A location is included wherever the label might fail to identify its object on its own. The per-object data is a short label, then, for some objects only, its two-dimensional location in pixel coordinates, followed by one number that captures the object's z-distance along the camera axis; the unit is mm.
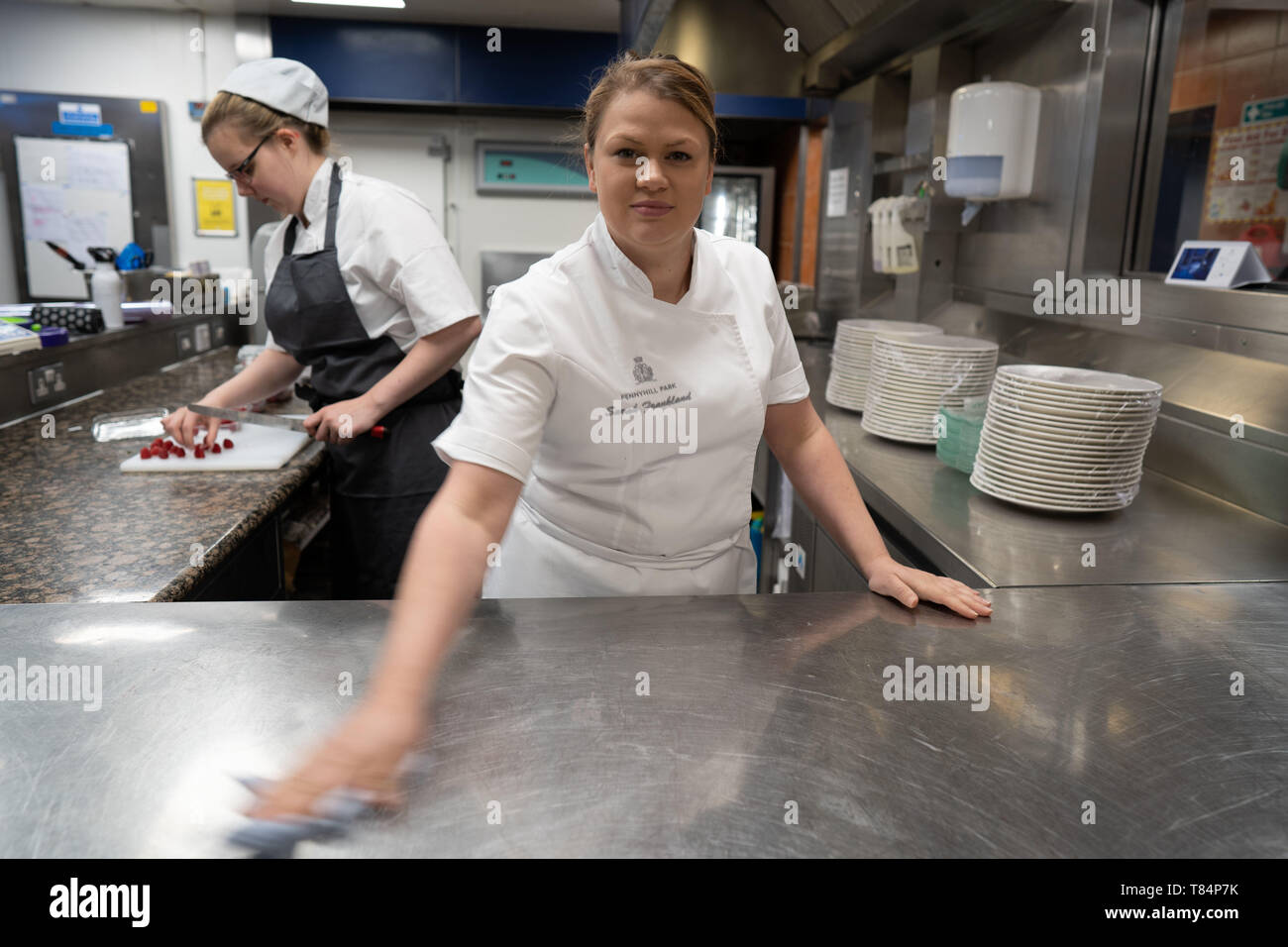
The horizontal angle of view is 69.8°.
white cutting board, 1991
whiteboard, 4562
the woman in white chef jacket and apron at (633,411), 1096
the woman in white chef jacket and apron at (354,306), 2041
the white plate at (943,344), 2176
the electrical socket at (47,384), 2523
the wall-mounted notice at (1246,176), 2143
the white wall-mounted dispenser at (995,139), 2453
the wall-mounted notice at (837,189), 3760
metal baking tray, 2285
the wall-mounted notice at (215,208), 4797
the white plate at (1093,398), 1614
